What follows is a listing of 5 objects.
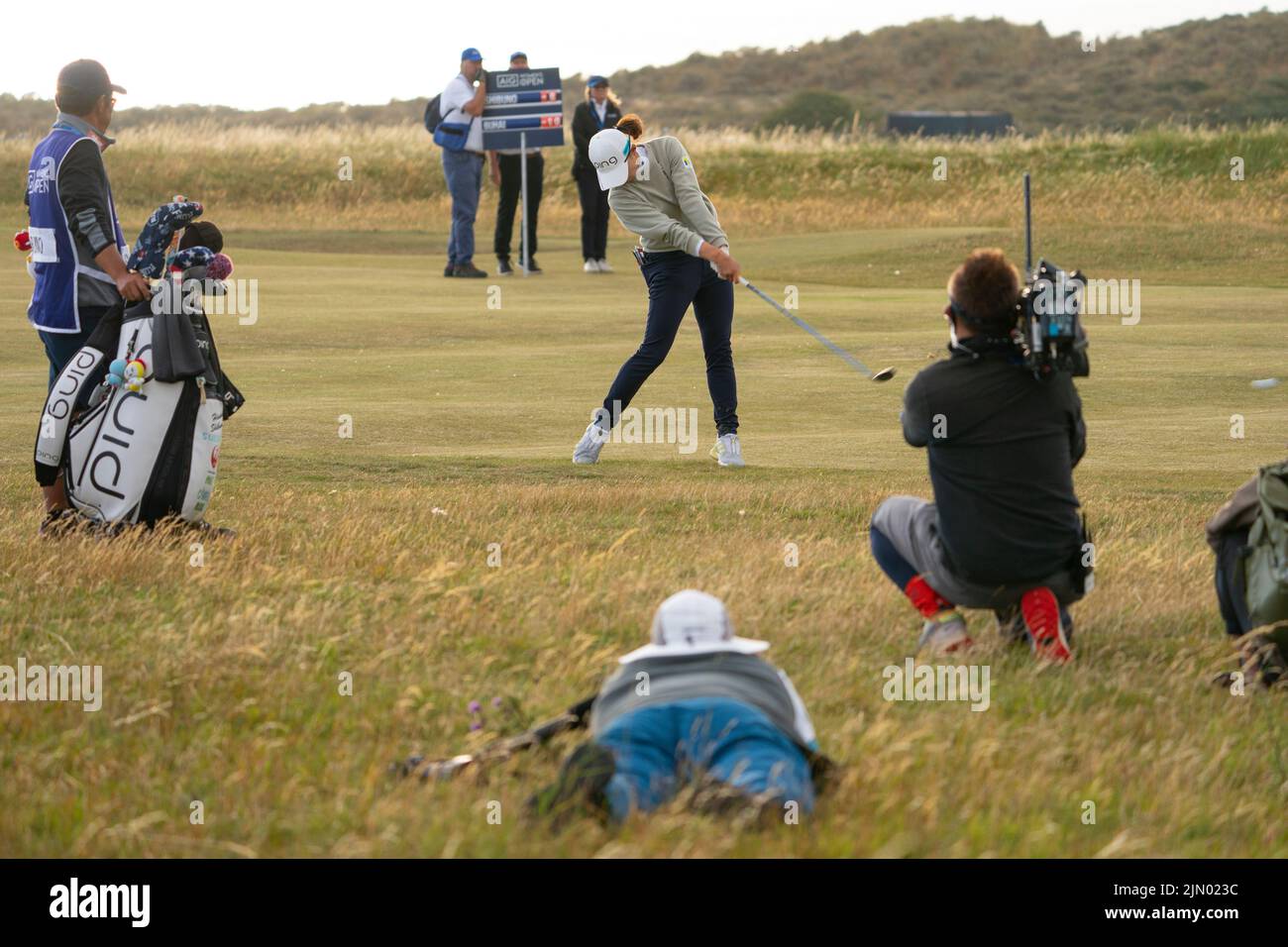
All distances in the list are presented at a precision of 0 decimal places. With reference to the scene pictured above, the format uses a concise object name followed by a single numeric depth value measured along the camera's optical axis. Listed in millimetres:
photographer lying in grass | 8242
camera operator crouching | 11797
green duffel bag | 11281
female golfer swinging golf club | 19859
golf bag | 15312
